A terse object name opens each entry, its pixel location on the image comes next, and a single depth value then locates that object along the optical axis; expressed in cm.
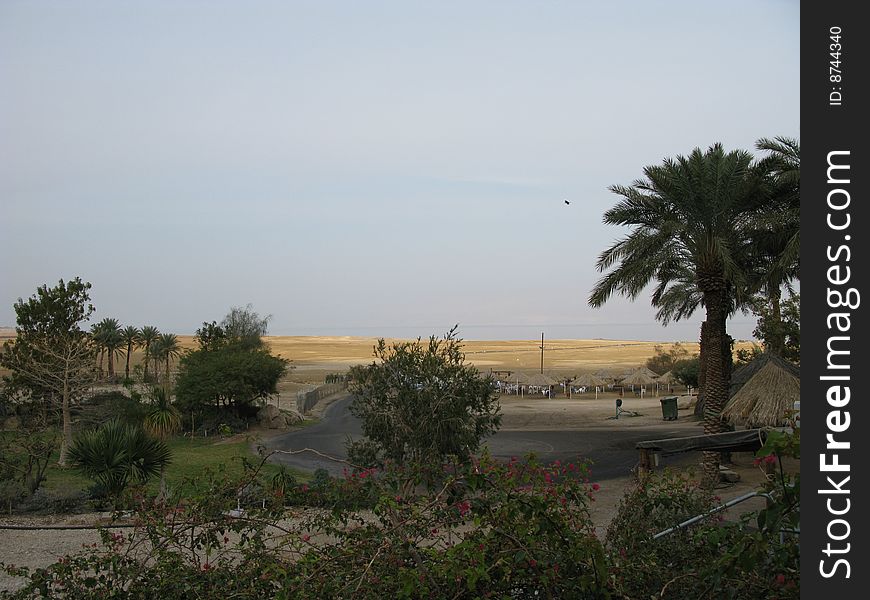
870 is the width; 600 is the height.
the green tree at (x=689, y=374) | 5494
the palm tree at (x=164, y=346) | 6712
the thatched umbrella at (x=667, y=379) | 5960
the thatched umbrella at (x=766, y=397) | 2045
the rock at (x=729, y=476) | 2053
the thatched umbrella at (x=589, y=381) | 6038
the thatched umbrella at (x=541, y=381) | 5923
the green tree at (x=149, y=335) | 7575
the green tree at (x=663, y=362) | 7375
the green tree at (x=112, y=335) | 6402
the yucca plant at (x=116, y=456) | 1611
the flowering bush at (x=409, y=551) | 448
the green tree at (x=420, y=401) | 1473
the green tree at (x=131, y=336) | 7586
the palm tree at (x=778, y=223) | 1991
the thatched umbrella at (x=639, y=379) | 5902
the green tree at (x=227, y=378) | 3638
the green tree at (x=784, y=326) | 2923
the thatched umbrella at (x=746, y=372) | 2576
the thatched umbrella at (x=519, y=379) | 6169
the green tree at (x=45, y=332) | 2666
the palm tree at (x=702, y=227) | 1986
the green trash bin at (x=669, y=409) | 3934
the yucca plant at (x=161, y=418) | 2838
